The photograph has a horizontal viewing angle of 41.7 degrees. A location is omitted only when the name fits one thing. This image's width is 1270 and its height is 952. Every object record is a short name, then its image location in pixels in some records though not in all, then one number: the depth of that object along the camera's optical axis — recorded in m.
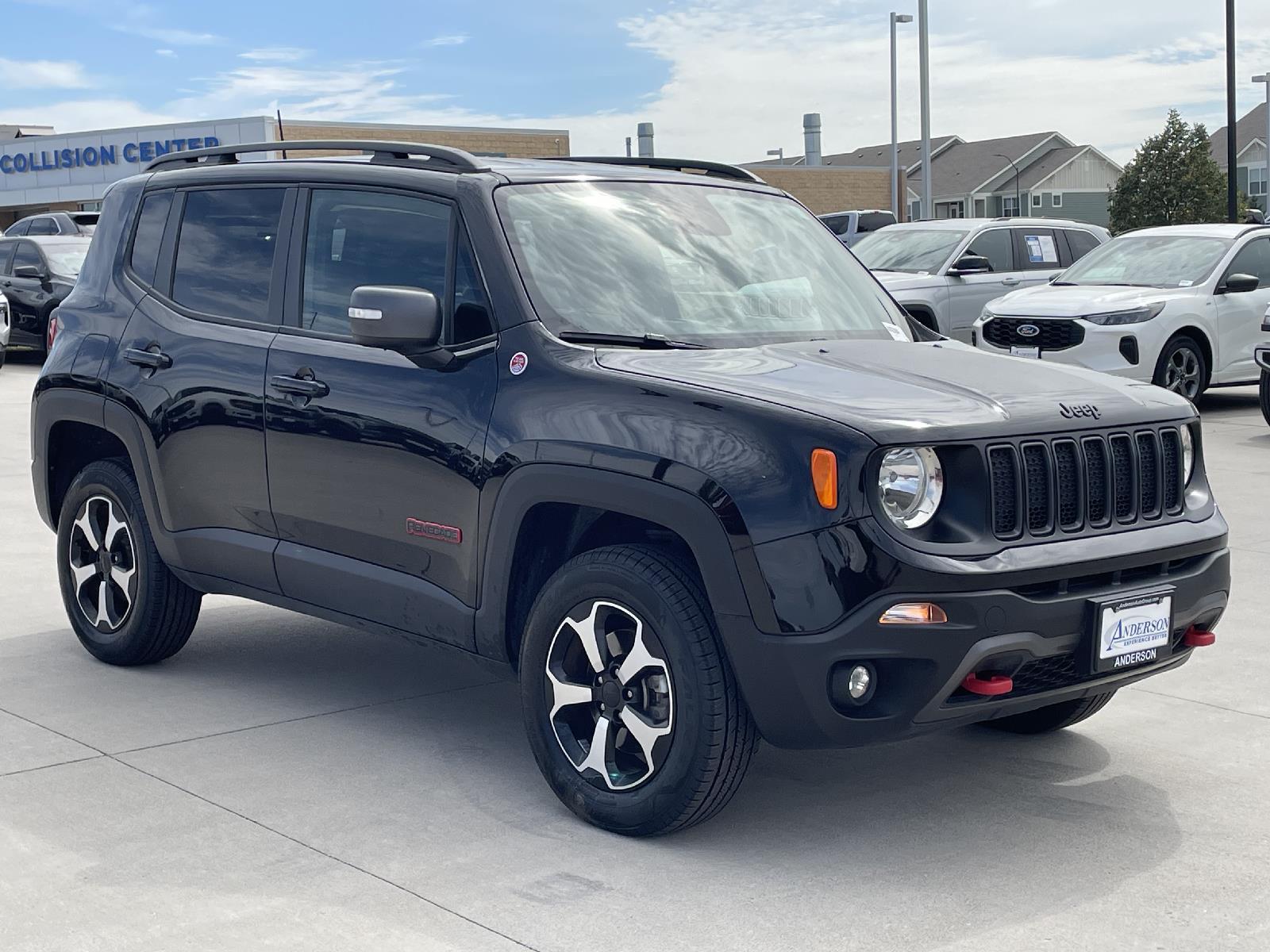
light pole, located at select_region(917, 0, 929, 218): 35.78
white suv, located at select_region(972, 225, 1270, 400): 14.55
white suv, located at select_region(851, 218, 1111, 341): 17.30
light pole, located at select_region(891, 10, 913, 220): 44.69
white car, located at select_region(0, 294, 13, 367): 21.61
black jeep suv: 4.11
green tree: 66.75
